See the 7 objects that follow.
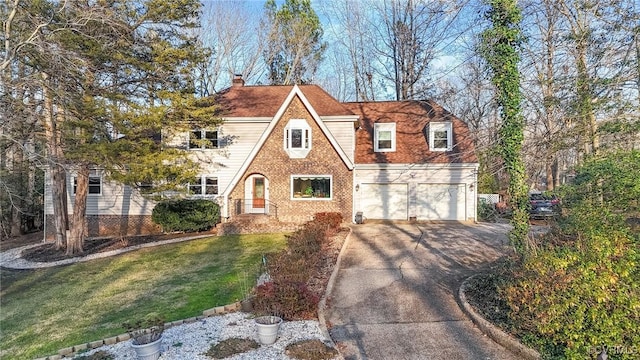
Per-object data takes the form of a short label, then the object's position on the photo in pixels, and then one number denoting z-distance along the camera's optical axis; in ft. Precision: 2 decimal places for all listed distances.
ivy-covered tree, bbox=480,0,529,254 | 26.43
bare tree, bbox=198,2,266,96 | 104.47
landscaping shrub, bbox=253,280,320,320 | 23.12
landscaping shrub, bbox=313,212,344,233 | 53.46
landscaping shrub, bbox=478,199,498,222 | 62.20
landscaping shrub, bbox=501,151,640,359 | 16.19
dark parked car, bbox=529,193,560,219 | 68.11
